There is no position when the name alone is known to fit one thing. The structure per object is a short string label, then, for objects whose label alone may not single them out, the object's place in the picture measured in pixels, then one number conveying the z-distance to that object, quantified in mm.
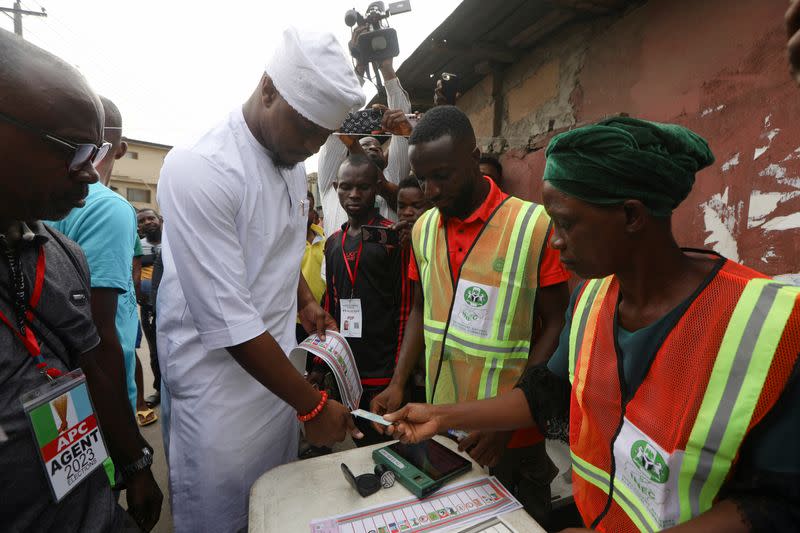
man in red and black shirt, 2713
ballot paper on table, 1055
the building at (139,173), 27562
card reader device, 1186
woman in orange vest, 783
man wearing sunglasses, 938
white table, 1079
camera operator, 3488
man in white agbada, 1272
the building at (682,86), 1610
